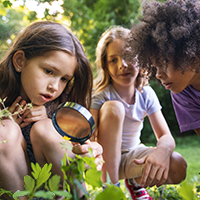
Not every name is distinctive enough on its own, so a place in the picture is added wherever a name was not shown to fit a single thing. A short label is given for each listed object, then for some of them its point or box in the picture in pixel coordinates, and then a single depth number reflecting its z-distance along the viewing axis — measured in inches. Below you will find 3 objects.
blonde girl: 64.8
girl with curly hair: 51.1
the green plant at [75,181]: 15.2
